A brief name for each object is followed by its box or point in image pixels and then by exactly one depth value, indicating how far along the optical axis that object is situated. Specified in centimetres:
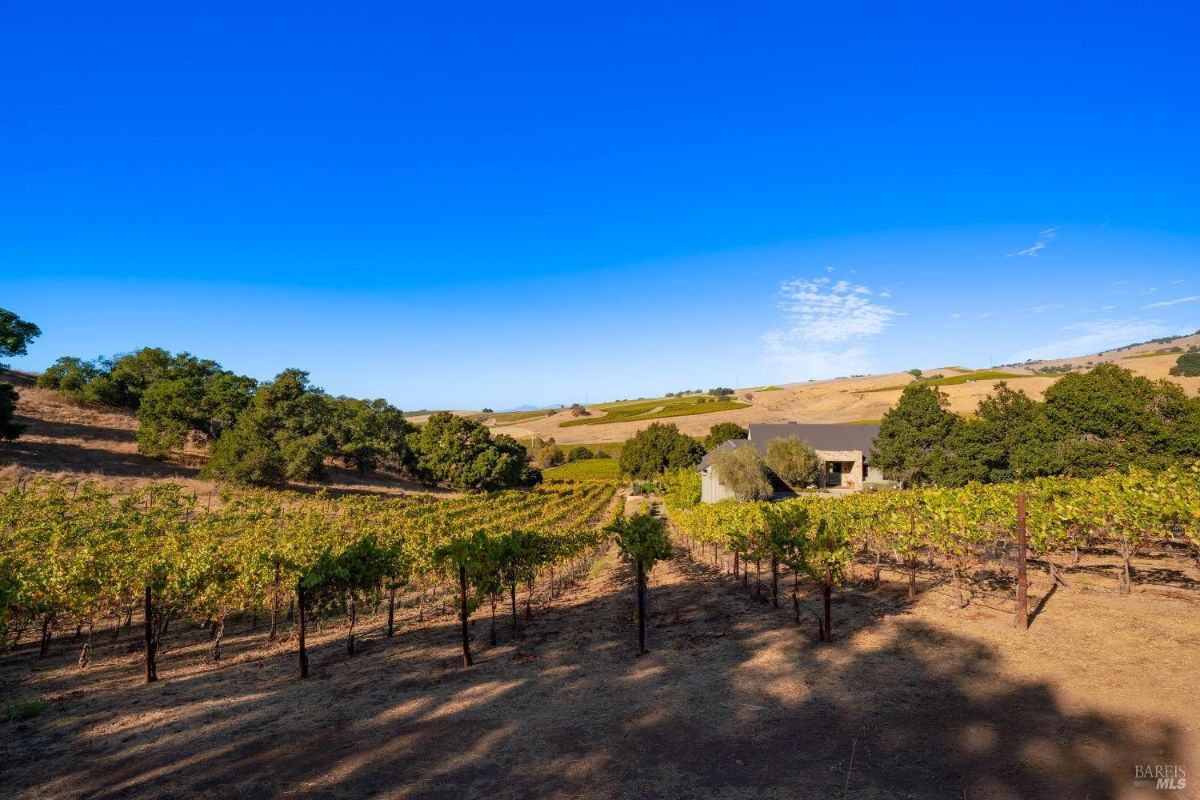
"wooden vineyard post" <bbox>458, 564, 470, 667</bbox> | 1346
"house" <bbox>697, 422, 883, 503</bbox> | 5622
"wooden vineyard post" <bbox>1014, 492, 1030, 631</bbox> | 1275
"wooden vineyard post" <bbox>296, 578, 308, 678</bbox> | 1311
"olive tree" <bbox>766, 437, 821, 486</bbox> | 5453
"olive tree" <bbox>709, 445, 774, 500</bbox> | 5022
